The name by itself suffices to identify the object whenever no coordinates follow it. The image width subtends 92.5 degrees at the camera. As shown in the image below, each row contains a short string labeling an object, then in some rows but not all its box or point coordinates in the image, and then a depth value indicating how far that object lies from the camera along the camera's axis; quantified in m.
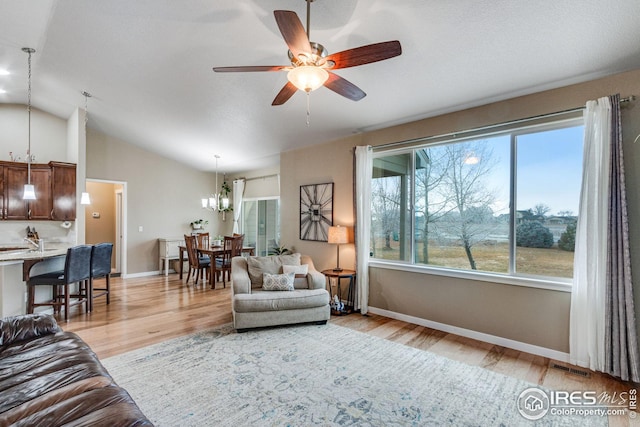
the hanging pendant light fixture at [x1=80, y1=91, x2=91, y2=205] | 4.87
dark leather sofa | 1.32
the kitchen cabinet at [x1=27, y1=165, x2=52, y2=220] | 5.39
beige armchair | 3.72
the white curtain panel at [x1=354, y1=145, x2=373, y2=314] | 4.53
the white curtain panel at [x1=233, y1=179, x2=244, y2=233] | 8.17
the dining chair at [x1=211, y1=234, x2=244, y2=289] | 6.24
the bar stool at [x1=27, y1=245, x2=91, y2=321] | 4.13
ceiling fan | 1.91
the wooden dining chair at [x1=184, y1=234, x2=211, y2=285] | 6.40
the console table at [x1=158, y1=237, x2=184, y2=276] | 7.22
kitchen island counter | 3.75
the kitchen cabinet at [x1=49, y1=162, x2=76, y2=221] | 5.45
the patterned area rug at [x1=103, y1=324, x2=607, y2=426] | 2.18
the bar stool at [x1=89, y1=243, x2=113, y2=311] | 4.68
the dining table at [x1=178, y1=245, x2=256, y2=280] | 6.13
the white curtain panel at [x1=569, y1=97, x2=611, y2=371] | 2.75
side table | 4.46
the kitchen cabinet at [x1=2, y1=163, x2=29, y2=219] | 5.29
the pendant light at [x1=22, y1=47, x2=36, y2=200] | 3.93
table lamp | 4.57
